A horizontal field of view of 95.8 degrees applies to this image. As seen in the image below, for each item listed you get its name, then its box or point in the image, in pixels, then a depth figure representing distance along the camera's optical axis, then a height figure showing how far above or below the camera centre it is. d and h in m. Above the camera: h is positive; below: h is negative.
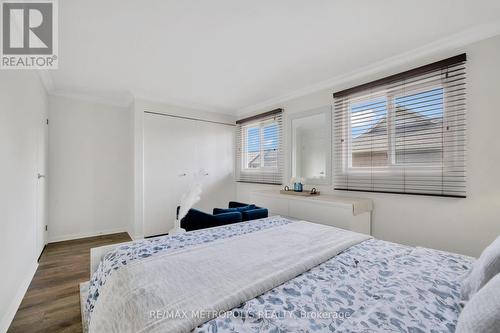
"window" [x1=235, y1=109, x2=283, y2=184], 3.90 +0.33
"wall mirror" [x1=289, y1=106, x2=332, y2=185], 3.10 +0.31
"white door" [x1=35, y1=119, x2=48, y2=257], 2.70 -0.31
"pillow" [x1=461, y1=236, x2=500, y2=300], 0.84 -0.41
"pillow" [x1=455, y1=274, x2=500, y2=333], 0.57 -0.40
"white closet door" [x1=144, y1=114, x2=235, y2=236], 3.72 +0.04
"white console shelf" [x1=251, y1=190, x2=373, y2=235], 2.38 -0.51
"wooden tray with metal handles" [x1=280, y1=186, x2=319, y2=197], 2.96 -0.36
